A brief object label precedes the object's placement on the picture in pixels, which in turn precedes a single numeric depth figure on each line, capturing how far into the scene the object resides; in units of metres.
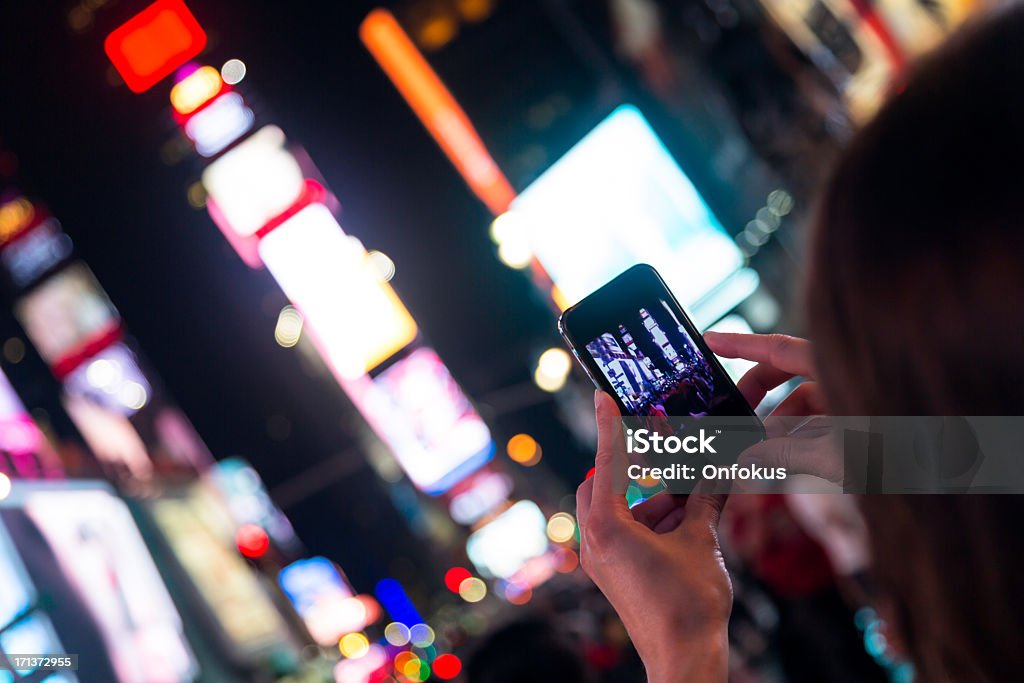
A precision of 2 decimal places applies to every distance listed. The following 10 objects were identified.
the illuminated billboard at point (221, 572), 7.23
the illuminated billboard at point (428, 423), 10.45
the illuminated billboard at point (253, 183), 9.11
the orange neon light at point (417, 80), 7.08
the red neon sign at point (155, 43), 8.22
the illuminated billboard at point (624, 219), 5.20
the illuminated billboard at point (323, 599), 11.09
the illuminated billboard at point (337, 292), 9.38
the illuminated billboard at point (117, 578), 3.35
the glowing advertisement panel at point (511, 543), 13.03
